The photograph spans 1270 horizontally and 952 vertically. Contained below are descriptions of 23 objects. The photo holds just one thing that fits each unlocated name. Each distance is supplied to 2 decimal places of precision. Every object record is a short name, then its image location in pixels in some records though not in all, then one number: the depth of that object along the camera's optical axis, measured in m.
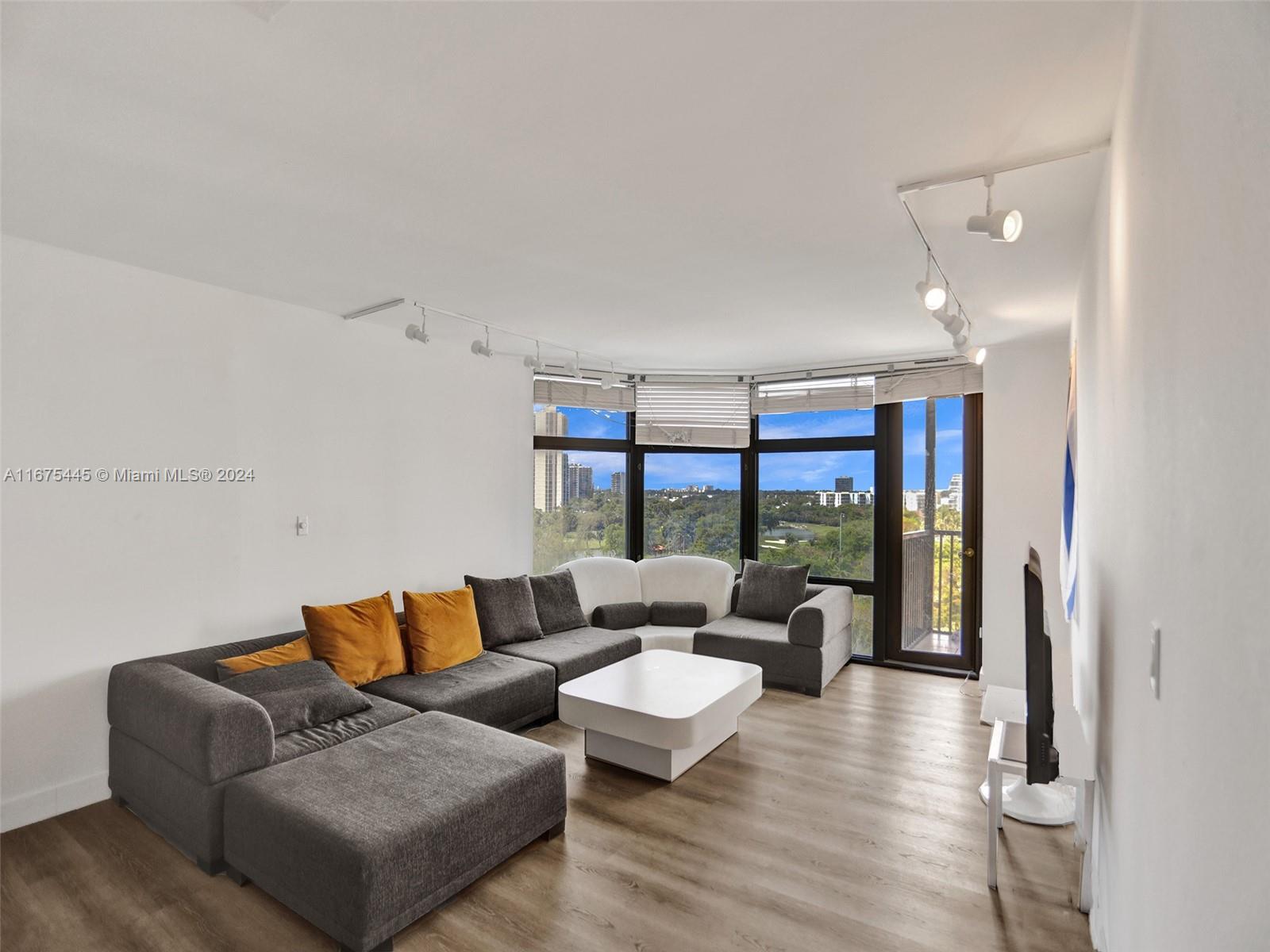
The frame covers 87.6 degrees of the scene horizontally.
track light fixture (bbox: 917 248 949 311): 2.65
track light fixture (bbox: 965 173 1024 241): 2.06
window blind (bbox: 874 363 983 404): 5.12
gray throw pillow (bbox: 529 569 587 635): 4.96
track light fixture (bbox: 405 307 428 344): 3.78
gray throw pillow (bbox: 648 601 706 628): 5.63
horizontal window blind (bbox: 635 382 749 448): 6.20
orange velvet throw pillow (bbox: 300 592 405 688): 3.59
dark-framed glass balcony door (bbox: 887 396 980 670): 5.36
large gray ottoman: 2.09
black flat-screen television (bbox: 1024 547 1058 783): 2.18
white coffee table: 3.27
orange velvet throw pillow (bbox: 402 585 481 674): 3.96
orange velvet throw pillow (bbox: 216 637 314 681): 3.16
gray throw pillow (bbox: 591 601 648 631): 5.43
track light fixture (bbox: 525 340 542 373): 4.65
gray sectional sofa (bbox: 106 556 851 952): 2.14
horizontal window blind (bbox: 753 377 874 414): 5.67
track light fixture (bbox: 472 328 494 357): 4.08
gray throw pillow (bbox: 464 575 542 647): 4.54
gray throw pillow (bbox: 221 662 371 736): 2.97
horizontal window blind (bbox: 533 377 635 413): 5.66
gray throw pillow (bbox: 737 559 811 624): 5.43
